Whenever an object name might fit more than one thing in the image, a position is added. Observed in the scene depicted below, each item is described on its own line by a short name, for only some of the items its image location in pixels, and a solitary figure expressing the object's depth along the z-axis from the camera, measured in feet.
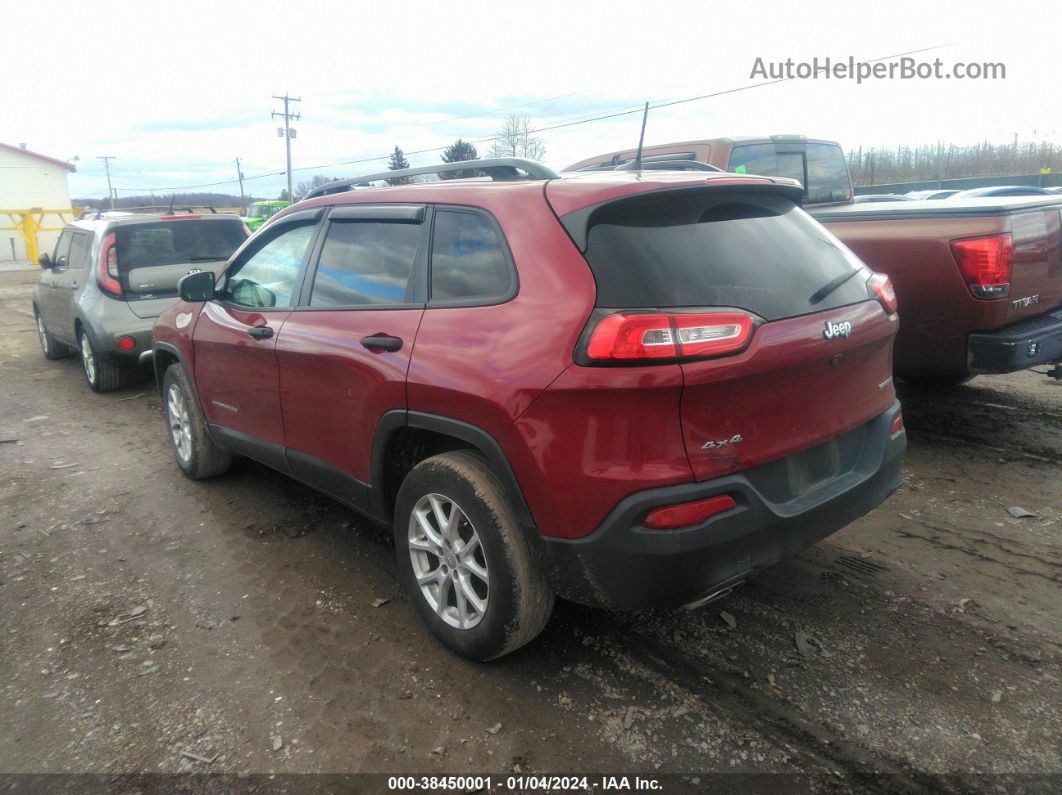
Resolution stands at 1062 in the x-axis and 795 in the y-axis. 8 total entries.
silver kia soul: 25.30
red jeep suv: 8.01
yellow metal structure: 117.29
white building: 160.97
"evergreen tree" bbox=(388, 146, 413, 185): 152.56
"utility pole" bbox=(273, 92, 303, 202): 198.18
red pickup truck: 14.79
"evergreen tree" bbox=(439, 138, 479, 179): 114.83
